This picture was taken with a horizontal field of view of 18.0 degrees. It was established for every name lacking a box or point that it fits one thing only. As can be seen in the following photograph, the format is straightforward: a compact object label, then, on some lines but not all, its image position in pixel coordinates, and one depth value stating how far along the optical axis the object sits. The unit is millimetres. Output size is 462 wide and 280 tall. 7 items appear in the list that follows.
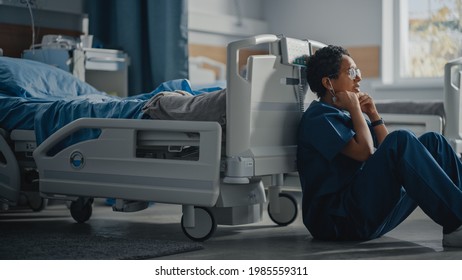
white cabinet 8077
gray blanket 5030
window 10429
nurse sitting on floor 4442
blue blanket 5618
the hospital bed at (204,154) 4926
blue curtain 8358
